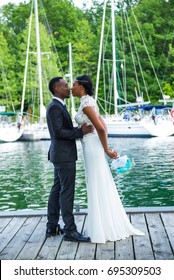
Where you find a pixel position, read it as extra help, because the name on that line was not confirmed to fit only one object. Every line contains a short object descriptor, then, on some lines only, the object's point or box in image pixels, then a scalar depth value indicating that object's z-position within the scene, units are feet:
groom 15.42
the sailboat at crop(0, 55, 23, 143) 107.63
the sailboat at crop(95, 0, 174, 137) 102.73
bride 15.64
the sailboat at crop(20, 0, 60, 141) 107.34
